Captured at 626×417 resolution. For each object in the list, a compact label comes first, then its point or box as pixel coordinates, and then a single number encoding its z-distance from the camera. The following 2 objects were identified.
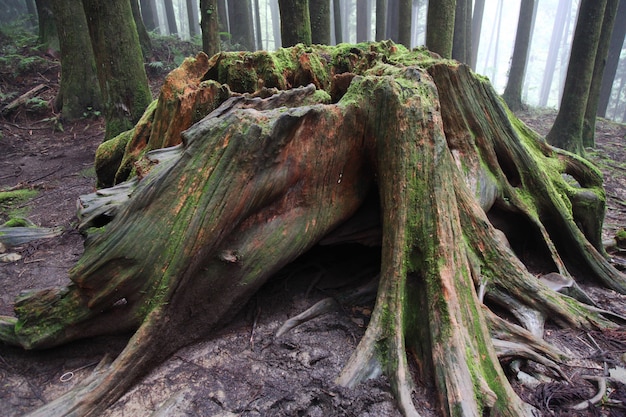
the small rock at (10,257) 4.61
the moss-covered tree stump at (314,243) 2.62
